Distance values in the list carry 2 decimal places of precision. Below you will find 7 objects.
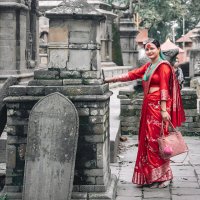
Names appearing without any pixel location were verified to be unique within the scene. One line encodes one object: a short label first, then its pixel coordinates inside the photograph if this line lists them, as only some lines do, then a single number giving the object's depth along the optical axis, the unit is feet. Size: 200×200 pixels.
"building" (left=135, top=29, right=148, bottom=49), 208.50
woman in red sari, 20.22
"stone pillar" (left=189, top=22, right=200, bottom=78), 58.95
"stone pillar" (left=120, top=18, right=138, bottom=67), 100.27
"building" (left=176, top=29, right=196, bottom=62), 181.86
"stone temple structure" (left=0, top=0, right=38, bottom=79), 34.55
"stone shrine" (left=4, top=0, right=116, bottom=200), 18.34
